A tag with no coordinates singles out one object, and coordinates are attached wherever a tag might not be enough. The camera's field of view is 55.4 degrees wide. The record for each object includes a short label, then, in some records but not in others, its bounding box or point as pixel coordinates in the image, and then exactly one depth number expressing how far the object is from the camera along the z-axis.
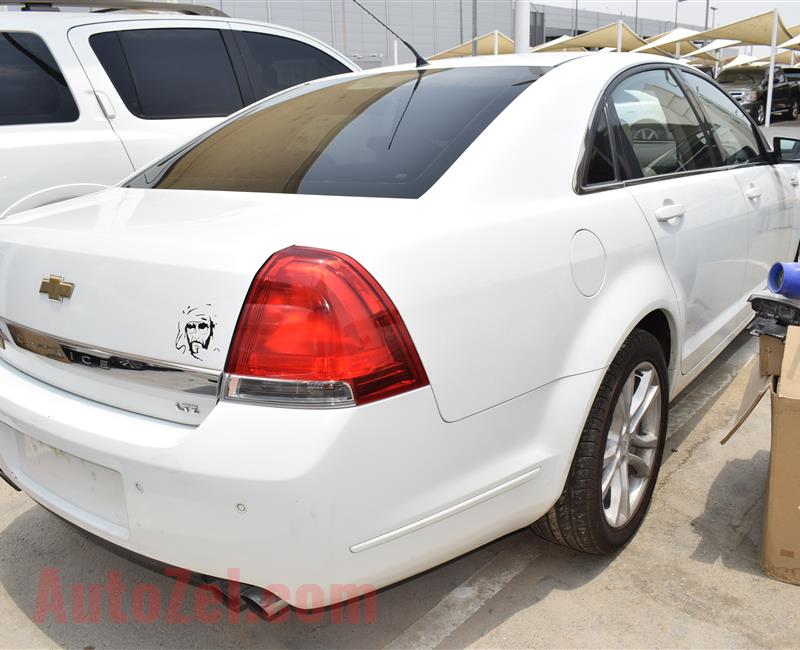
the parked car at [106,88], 3.66
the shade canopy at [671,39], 26.01
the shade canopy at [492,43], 26.19
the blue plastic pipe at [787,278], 2.29
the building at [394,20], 51.13
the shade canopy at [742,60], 38.59
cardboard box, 2.07
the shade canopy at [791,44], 24.98
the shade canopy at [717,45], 28.81
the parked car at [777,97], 23.91
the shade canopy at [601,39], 25.81
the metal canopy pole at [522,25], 10.37
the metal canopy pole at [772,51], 19.20
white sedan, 1.53
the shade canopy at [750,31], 21.84
